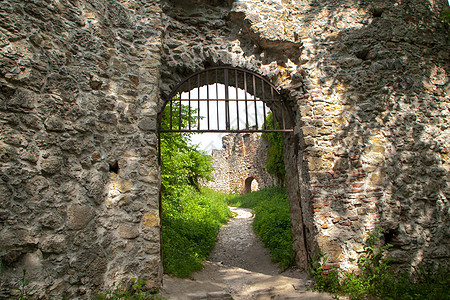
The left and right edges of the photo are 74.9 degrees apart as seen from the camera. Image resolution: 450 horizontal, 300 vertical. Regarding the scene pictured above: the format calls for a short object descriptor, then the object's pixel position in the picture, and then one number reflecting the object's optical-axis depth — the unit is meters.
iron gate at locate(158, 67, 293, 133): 4.65
